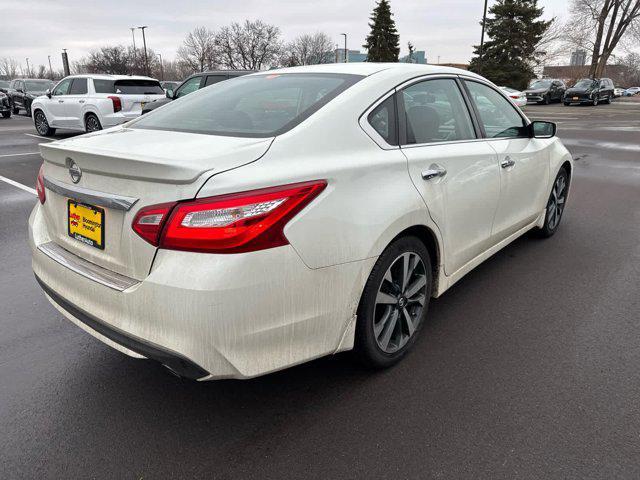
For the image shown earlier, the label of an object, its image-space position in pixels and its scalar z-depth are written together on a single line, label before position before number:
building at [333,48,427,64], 55.25
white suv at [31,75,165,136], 12.20
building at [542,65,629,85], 52.06
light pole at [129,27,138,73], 63.33
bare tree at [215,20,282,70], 60.25
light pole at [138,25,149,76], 57.44
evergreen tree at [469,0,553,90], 43.38
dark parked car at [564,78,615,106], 31.36
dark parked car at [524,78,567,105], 33.19
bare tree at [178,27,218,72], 60.78
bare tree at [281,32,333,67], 61.41
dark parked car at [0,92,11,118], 21.44
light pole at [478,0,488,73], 38.44
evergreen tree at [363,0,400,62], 51.47
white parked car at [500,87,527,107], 24.33
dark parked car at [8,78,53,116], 21.34
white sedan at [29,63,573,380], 1.84
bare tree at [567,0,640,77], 42.16
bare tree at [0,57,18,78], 111.31
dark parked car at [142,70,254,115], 11.39
